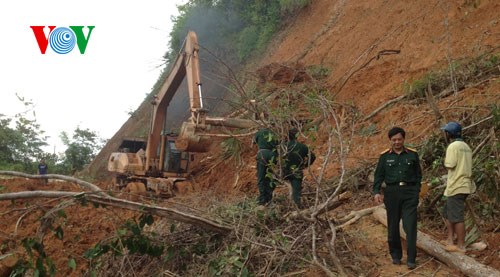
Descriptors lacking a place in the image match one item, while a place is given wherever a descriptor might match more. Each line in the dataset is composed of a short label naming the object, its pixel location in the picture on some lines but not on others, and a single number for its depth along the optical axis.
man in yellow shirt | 5.16
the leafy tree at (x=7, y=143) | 28.32
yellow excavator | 11.01
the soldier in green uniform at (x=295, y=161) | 6.43
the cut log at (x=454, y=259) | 4.74
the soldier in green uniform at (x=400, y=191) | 5.07
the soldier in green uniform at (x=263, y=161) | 6.74
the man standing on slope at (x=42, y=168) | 15.76
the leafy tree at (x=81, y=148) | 29.96
